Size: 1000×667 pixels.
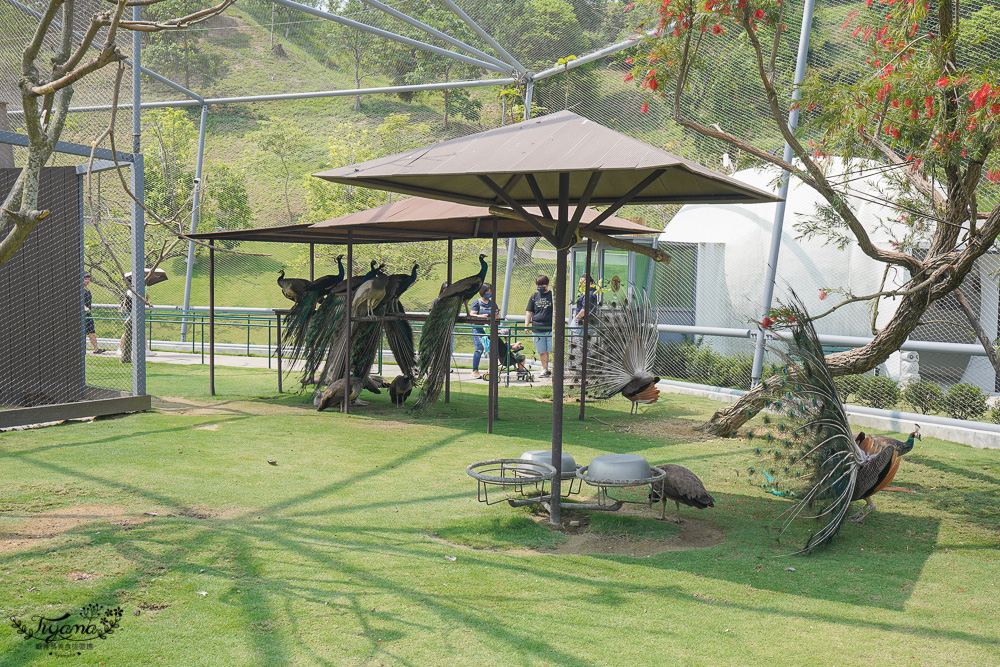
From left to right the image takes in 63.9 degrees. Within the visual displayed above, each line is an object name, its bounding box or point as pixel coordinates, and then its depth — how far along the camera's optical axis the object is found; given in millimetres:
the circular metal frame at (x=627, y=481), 5160
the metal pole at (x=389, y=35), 11800
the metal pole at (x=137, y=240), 8719
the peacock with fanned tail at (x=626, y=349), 9992
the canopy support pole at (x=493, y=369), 8570
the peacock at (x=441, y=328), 9391
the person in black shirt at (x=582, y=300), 12755
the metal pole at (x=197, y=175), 16906
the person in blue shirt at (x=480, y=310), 13664
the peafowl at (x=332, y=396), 10062
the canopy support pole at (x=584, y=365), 9469
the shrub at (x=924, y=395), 9434
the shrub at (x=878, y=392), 9805
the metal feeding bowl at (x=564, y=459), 5727
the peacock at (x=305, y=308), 11281
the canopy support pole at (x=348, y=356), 9828
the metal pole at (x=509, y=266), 13641
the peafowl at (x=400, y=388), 10633
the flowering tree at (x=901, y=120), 5285
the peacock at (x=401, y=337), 10729
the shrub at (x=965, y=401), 9172
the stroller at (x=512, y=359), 13188
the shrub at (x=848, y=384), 10164
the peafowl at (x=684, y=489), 5371
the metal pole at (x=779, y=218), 9812
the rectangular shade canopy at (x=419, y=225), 8891
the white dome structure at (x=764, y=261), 11648
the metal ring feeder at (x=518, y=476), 5230
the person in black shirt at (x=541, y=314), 13508
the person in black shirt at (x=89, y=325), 15352
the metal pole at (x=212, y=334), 11102
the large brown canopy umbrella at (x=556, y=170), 4723
